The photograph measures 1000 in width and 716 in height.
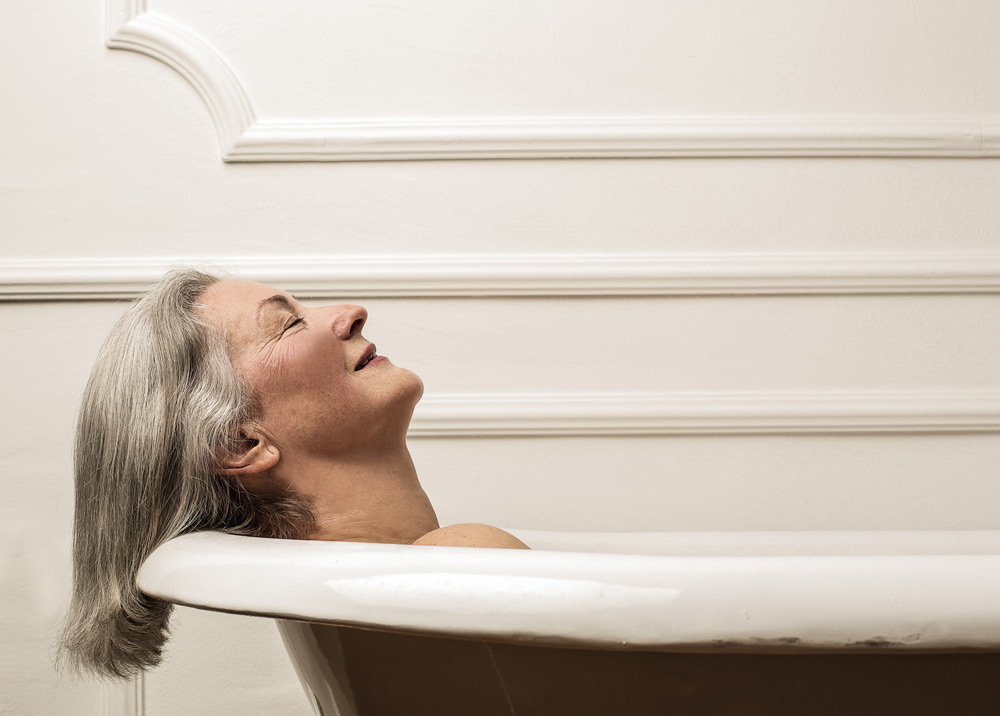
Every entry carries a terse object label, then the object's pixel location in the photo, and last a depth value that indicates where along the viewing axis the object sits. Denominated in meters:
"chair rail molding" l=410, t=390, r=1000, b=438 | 1.29
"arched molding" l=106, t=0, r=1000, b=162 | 1.33
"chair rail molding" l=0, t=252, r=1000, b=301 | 1.31
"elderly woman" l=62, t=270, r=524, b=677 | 0.77
